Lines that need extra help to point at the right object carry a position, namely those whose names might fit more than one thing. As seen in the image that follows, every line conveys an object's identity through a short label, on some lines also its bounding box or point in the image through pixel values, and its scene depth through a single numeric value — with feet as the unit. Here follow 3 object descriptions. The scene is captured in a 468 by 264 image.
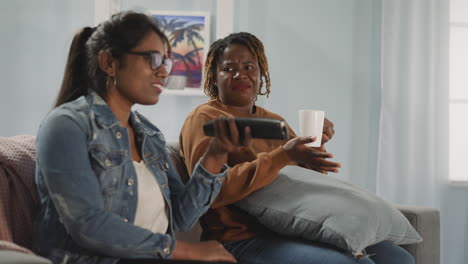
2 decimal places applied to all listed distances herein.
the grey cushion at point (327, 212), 4.86
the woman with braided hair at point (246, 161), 5.01
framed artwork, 10.43
